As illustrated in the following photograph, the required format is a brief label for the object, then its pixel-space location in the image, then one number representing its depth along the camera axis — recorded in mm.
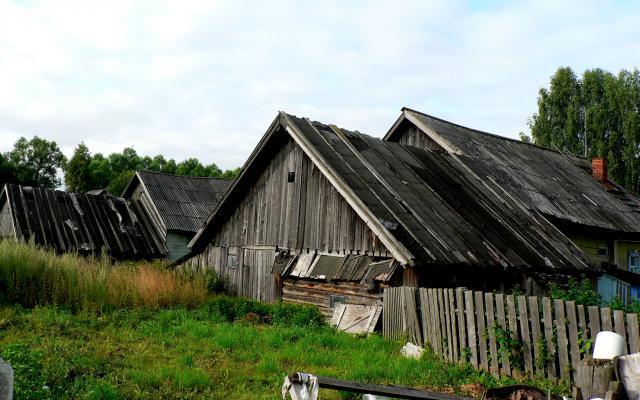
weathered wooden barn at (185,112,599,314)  13125
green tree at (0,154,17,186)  60062
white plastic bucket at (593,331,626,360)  6152
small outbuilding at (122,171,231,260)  33094
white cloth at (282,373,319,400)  5852
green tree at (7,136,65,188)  71000
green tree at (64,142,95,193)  65312
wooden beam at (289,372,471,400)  5820
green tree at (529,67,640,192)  42938
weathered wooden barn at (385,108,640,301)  19234
